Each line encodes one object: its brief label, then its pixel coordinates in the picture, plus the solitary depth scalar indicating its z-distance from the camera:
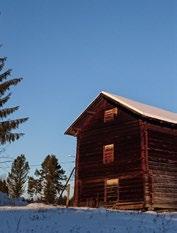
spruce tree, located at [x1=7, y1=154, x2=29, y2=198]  73.50
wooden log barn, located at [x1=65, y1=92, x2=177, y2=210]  30.56
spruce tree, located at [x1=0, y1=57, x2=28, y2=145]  34.75
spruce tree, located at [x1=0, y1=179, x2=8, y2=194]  66.38
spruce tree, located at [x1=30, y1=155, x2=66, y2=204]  71.88
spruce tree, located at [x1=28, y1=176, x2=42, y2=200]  77.94
